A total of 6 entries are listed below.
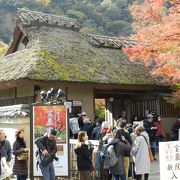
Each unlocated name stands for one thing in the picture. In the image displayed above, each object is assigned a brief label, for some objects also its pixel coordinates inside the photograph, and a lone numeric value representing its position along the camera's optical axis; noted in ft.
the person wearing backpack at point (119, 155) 25.76
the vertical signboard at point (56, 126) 27.89
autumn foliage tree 44.34
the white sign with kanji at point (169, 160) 20.12
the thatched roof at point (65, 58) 46.06
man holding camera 24.02
